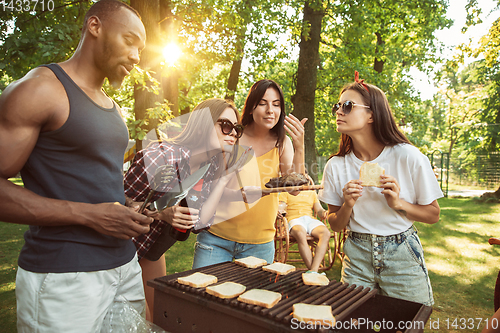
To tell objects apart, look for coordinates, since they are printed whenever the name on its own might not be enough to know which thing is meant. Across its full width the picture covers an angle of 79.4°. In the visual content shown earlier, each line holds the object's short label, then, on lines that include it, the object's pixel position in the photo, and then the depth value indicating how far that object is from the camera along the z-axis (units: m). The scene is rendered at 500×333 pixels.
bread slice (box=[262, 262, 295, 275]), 2.20
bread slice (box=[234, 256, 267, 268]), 2.37
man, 1.28
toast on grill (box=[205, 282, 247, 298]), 1.76
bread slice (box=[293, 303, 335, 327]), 1.47
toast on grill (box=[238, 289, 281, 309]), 1.64
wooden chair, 5.28
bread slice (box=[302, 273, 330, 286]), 2.00
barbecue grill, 1.55
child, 4.97
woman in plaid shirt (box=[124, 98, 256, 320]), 2.37
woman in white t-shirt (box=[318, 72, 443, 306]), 2.14
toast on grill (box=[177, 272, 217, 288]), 1.93
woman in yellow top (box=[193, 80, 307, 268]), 2.71
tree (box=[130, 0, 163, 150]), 5.97
